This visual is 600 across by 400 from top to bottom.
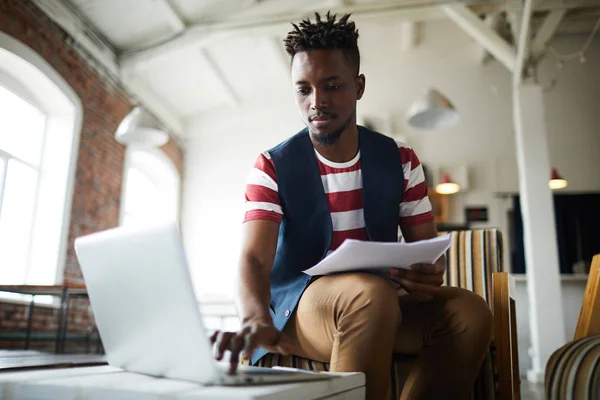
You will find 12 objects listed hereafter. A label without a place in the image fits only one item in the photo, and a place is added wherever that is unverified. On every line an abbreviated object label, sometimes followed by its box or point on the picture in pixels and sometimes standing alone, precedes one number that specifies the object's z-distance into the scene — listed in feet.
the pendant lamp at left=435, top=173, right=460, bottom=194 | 22.06
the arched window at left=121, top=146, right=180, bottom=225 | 21.42
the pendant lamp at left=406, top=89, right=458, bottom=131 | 16.65
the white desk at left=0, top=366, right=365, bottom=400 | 2.05
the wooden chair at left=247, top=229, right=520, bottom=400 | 4.39
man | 3.55
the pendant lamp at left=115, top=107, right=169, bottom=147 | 14.78
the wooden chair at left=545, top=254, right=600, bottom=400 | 3.98
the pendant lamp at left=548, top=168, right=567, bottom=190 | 20.58
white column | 15.83
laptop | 2.32
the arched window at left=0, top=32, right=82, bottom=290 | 15.03
